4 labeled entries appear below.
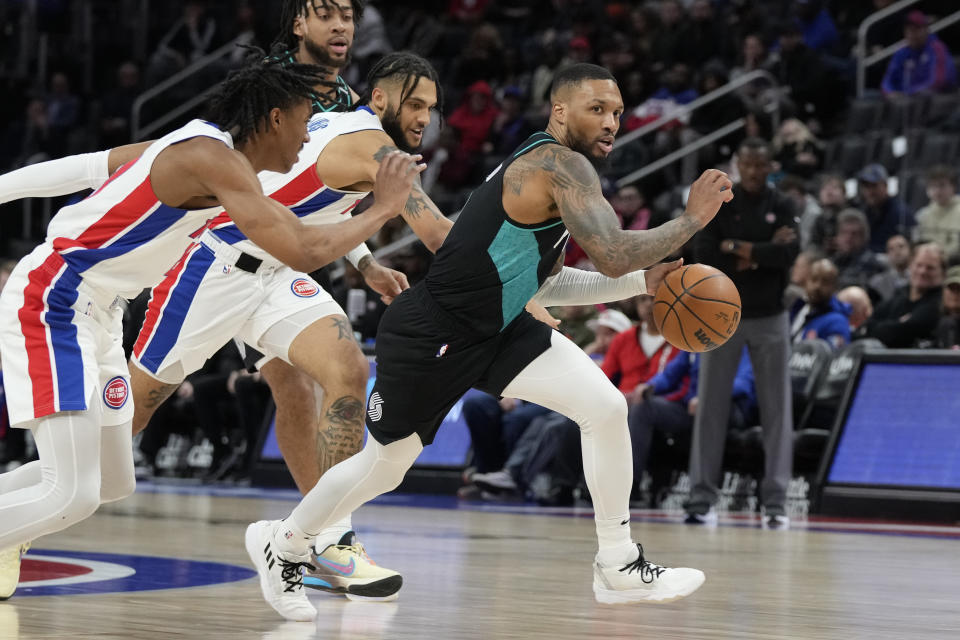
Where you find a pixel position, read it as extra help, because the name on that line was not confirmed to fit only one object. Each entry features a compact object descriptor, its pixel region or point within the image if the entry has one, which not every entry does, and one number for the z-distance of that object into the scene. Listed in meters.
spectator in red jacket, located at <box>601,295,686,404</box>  18.83
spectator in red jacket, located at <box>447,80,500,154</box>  29.03
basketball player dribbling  8.41
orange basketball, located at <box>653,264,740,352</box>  8.95
